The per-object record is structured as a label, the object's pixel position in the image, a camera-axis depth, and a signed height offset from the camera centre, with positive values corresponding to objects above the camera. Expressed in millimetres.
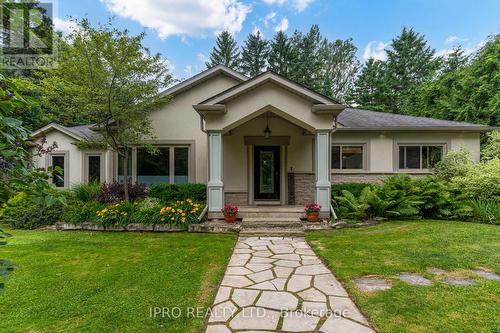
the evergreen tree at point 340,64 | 34594 +13636
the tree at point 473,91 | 15758 +5192
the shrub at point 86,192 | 9484 -893
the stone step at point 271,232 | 7077 -1759
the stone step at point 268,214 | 8125 -1455
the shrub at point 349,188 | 9273 -731
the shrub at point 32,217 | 8531 -1617
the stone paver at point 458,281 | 3795 -1687
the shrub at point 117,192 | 9086 -893
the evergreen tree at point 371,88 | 29594 +9183
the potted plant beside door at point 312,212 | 7793 -1326
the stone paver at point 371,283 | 3700 -1700
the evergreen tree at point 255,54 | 34406 +14873
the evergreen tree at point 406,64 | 29703 +12309
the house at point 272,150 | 10406 +702
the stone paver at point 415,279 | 3842 -1696
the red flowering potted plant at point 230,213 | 7758 -1351
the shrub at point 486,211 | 7827 -1314
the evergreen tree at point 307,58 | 32250 +13854
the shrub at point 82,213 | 7990 -1400
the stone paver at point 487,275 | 4012 -1688
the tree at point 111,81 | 8180 +2860
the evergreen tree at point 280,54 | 32750 +14146
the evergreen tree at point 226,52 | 34781 +15412
